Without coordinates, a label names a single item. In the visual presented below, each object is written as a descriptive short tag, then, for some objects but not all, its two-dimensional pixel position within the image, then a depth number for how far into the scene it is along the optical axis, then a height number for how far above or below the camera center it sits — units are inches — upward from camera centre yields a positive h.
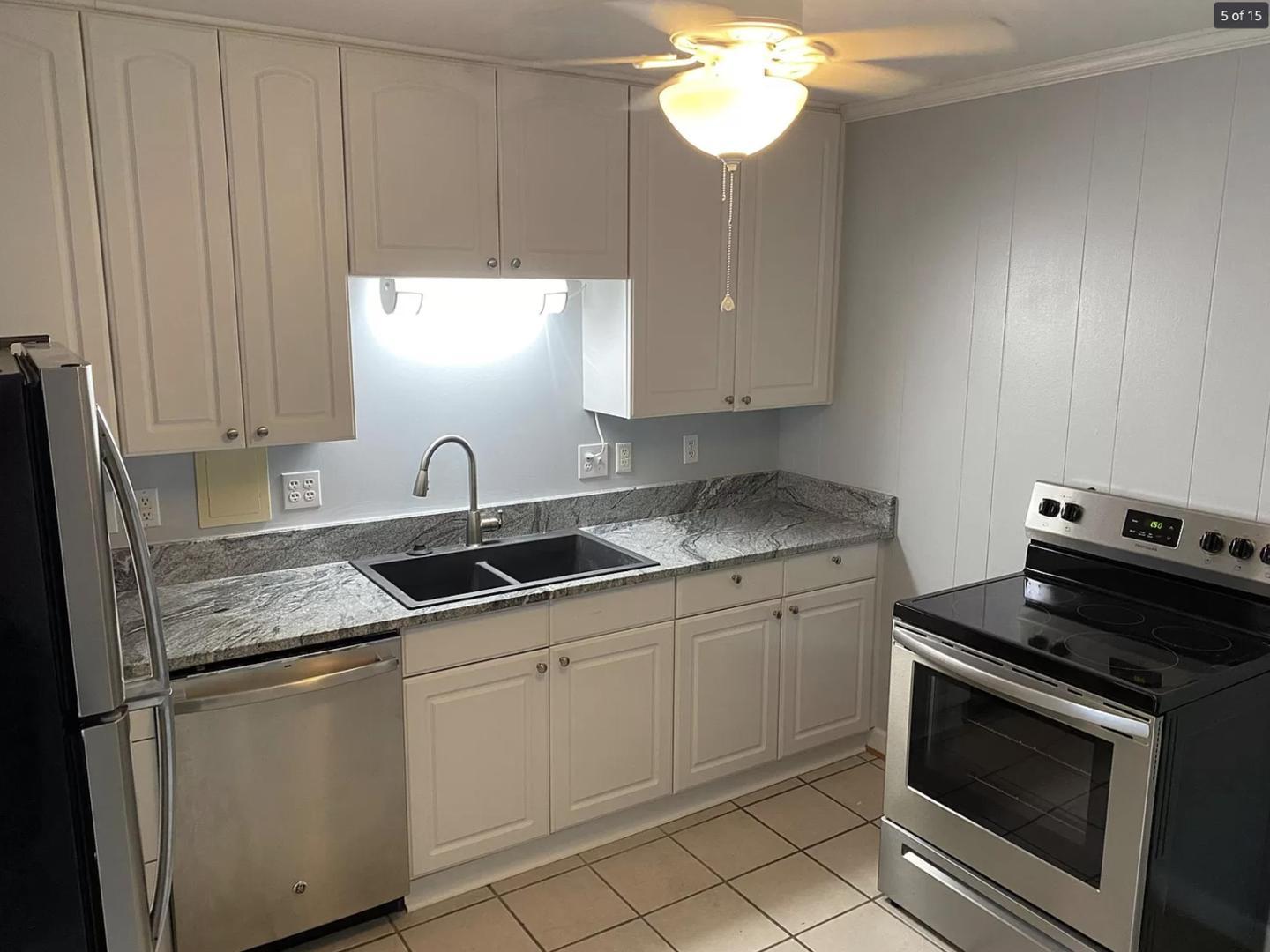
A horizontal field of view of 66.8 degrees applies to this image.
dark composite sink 109.3 -30.2
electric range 80.5 -38.1
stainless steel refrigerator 44.3 -17.7
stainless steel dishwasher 85.3 -44.8
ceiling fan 71.0 +21.2
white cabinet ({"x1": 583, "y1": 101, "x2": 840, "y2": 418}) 115.0 +2.9
